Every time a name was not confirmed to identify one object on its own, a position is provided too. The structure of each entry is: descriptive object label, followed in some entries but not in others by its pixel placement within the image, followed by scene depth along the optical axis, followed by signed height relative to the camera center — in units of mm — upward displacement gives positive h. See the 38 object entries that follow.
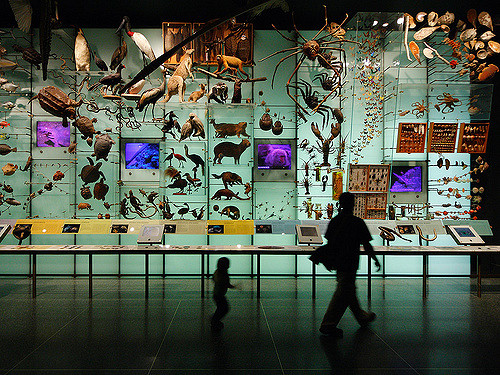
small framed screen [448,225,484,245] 6247 -805
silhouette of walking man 3867 -680
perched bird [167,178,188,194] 6336 -1
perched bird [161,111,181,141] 6453 +1002
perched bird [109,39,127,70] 6930 +2308
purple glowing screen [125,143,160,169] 6711 +504
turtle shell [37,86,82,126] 6156 +1288
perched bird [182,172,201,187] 6367 +68
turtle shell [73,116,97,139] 6562 +998
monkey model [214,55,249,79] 6512 +2081
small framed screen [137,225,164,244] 6052 -813
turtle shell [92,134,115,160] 6574 +661
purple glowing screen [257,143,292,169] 7051 +533
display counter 5723 -1004
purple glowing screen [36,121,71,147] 6961 +895
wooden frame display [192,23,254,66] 6902 +2571
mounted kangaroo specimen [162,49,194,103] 6141 +1692
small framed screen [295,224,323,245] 6160 -806
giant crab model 6297 +2270
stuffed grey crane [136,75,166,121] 6070 +1394
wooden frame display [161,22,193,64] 6887 +2748
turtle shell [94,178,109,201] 6648 -117
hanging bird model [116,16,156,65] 6477 +2391
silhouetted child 4164 -1170
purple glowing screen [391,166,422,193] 6797 +125
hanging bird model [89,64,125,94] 6466 +1766
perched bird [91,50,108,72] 6871 +2150
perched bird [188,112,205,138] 6312 +983
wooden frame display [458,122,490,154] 6430 +854
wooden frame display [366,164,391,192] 6406 +129
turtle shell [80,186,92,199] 6703 -156
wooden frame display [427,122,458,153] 6387 +840
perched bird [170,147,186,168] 6355 +434
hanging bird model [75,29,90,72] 6832 +2321
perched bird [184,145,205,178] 6383 +436
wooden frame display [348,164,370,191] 6398 +142
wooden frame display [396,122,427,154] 6379 +838
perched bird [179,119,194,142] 6327 +897
